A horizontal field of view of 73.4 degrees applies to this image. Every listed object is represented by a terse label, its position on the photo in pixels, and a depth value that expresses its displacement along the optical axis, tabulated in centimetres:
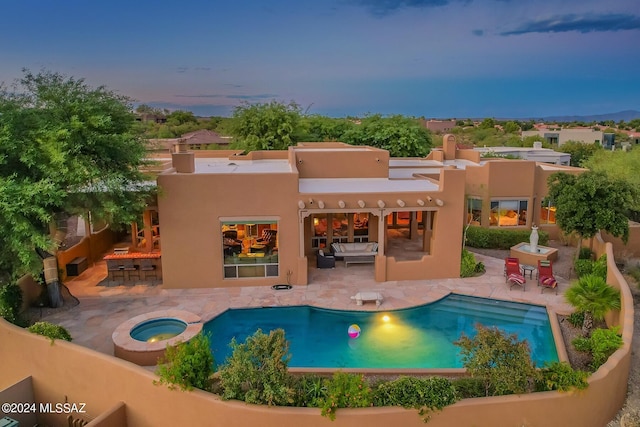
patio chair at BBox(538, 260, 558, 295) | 1575
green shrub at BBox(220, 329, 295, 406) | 803
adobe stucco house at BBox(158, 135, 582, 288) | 1611
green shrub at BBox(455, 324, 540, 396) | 831
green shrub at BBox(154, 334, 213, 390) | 835
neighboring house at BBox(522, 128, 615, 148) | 6788
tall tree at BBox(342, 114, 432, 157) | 3994
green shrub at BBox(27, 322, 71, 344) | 1049
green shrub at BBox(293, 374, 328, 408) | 817
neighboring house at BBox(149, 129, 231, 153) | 5622
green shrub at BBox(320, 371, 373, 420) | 779
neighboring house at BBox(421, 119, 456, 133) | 11438
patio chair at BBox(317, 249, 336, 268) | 1845
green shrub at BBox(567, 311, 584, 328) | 1322
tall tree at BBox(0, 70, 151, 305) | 1197
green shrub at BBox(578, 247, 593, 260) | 1904
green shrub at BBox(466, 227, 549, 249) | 2156
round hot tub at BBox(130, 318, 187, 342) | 1198
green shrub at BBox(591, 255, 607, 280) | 1560
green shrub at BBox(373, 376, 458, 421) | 793
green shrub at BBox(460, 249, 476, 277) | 1764
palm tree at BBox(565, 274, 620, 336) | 1213
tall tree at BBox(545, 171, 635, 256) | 1666
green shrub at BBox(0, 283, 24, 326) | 1183
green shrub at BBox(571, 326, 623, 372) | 1002
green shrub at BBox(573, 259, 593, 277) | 1691
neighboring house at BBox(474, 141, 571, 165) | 3738
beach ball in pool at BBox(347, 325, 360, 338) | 1288
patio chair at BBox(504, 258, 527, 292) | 1600
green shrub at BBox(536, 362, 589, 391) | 828
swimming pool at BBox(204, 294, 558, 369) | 1167
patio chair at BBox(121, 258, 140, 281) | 1667
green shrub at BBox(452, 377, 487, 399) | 873
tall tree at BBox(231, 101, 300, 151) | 3888
